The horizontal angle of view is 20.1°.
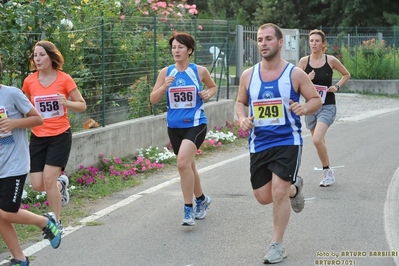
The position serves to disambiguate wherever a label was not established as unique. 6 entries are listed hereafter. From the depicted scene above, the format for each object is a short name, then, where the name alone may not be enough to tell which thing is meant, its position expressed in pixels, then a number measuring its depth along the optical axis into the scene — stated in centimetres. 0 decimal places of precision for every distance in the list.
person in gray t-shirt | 886
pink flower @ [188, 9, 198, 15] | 2587
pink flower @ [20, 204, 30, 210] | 1242
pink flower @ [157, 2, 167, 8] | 2391
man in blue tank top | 940
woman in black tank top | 1435
